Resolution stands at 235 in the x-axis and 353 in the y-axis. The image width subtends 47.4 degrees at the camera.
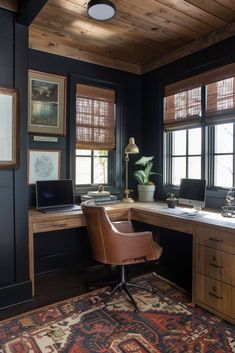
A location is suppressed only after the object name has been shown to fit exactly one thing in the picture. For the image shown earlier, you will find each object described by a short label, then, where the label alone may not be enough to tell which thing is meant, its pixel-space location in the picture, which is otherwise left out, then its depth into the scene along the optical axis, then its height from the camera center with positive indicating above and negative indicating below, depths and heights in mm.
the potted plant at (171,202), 2979 -352
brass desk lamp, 3359 +257
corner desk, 2156 -621
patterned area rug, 1862 -1221
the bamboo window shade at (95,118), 3352 +679
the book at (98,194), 3207 -287
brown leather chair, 2369 -662
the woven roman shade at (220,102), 2763 +742
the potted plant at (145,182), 3502 -155
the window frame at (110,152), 3268 +294
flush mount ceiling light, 2254 +1406
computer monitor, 2693 -228
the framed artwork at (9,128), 2340 +373
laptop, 2908 -293
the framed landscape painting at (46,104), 3023 +771
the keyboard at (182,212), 2617 -421
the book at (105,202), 3164 -385
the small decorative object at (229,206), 2535 -341
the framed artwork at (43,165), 3033 +58
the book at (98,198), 3187 -334
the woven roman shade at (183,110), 3125 +749
